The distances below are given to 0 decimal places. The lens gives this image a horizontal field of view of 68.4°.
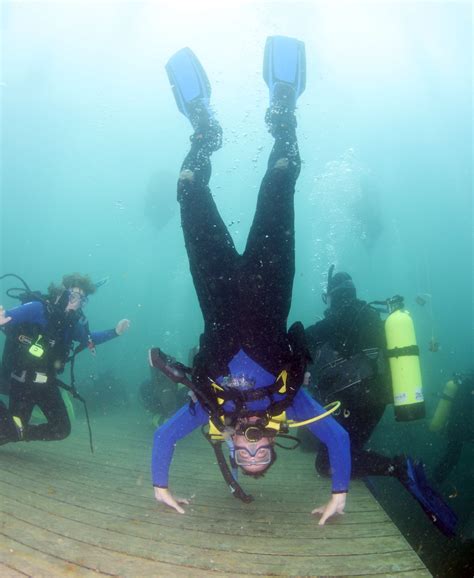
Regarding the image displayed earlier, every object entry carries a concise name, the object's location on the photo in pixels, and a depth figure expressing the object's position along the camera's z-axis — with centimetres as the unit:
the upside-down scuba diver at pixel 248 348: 325
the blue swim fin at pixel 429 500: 362
